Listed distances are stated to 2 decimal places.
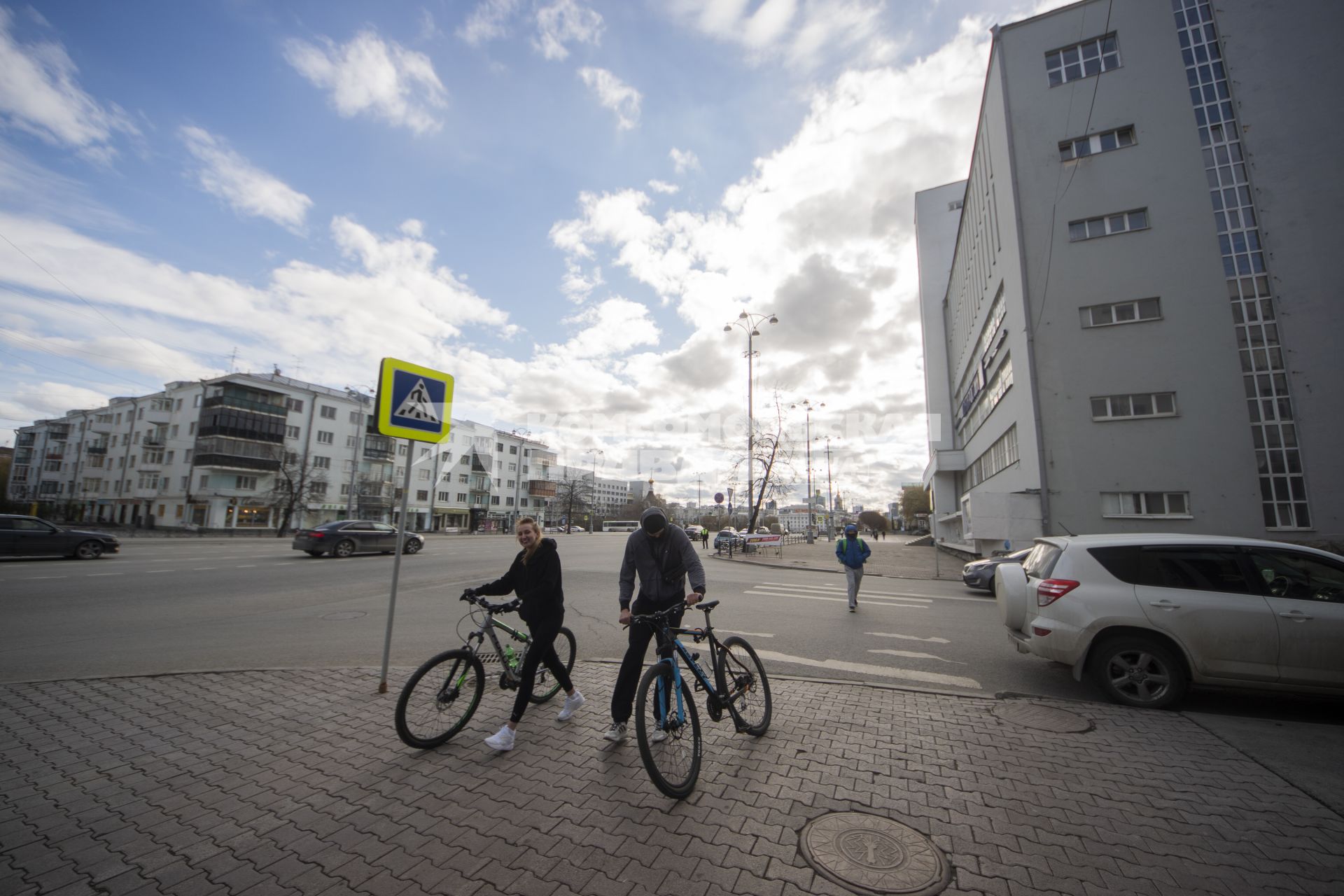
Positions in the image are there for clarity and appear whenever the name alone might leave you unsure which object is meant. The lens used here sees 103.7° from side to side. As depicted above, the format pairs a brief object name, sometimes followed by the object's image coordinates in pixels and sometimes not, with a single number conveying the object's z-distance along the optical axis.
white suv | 4.69
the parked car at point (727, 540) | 30.72
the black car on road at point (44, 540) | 16.11
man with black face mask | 3.93
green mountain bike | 3.83
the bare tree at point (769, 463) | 33.16
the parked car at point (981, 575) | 14.16
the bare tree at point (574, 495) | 83.99
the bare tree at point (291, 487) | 45.75
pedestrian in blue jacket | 10.66
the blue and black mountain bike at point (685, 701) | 3.26
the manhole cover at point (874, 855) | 2.45
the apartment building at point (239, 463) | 49.97
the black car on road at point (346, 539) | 18.97
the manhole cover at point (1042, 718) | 4.43
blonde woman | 4.12
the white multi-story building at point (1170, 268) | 16.20
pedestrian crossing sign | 5.18
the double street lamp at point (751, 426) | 28.16
